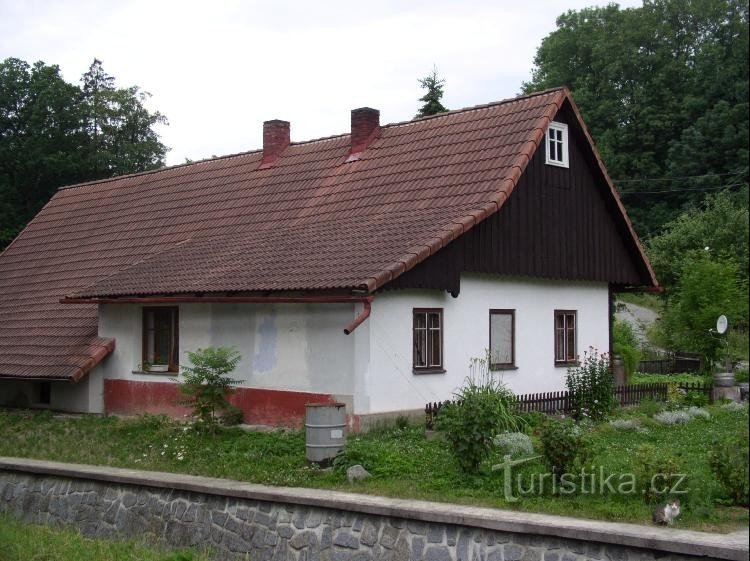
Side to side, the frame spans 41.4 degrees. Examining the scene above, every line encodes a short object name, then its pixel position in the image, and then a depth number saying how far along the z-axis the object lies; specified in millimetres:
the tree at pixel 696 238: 36625
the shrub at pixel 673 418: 17234
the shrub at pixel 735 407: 19453
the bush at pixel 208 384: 16125
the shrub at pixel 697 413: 17969
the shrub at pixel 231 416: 17297
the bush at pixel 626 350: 25641
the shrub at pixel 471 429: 11766
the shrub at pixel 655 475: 10148
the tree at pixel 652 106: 49562
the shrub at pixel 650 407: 18766
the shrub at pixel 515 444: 12930
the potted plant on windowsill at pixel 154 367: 19359
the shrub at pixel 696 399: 21031
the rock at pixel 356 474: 12227
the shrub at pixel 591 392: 18328
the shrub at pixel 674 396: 19917
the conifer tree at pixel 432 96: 42781
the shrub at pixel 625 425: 16453
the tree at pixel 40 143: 41250
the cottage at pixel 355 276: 16406
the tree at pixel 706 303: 26156
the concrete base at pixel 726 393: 21938
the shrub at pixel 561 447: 10906
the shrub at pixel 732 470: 10055
